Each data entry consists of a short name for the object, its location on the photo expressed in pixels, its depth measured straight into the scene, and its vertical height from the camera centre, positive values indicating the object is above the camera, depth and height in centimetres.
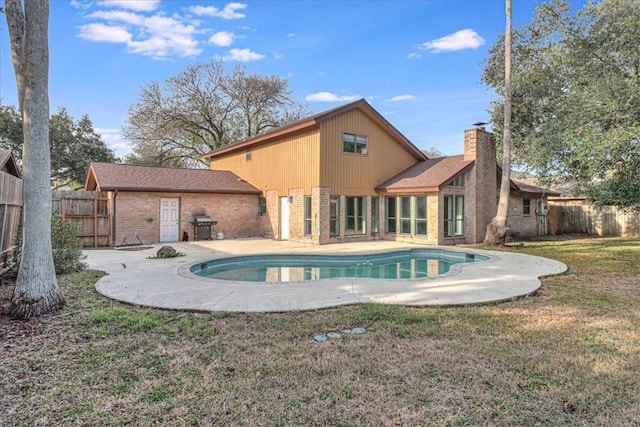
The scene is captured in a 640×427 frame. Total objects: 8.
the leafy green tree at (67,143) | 2306 +504
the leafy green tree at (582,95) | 922 +440
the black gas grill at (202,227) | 1656 -43
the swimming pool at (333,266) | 966 -148
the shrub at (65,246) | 833 -65
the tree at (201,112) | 2736 +838
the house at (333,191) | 1514 +119
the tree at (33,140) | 502 +110
